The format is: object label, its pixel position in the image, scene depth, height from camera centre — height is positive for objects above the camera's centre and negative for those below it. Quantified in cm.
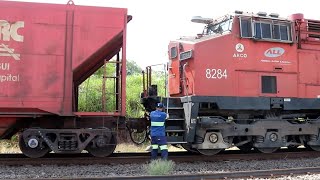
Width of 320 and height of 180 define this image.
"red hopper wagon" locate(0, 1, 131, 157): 833 +78
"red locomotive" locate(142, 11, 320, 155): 950 +50
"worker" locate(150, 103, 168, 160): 884 -67
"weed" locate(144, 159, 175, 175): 737 -127
